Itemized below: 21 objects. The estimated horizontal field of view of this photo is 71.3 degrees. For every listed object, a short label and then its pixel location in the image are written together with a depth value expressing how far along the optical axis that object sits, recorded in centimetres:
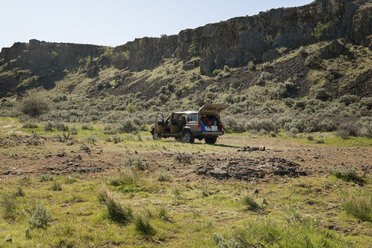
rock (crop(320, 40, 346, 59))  4395
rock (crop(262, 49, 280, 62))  5212
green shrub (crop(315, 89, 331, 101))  3559
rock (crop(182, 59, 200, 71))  6619
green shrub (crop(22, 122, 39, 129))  2516
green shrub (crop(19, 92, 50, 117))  3922
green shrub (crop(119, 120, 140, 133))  2431
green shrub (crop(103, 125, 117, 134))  2294
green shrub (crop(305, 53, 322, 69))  4309
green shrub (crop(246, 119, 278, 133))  2250
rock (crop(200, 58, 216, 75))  6112
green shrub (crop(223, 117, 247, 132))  2416
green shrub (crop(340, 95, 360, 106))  3183
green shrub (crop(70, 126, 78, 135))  2139
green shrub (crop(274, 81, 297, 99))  4009
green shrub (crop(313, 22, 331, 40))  4791
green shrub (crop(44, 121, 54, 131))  2419
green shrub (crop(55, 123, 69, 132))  2412
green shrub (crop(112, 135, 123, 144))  1628
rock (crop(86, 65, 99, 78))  8867
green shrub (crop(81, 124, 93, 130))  2588
